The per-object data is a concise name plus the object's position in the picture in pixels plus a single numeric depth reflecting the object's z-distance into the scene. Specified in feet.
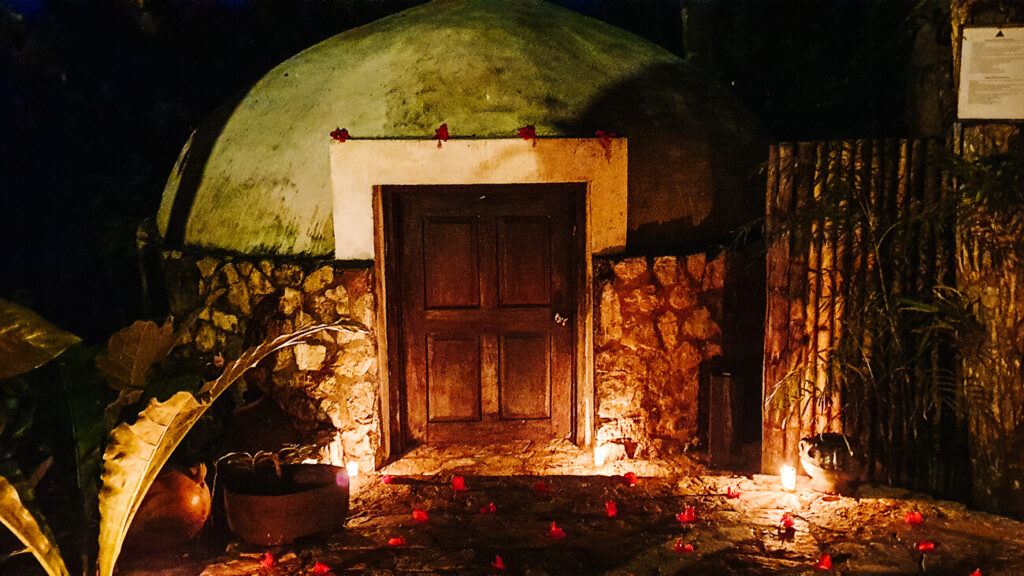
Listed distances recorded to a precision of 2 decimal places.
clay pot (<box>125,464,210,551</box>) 14.75
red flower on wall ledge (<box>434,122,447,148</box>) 17.78
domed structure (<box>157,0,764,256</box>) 18.97
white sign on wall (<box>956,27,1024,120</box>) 14.49
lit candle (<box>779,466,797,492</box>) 17.07
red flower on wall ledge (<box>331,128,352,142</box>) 17.92
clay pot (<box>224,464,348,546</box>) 14.79
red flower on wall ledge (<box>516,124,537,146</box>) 17.89
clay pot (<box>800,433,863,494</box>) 16.48
